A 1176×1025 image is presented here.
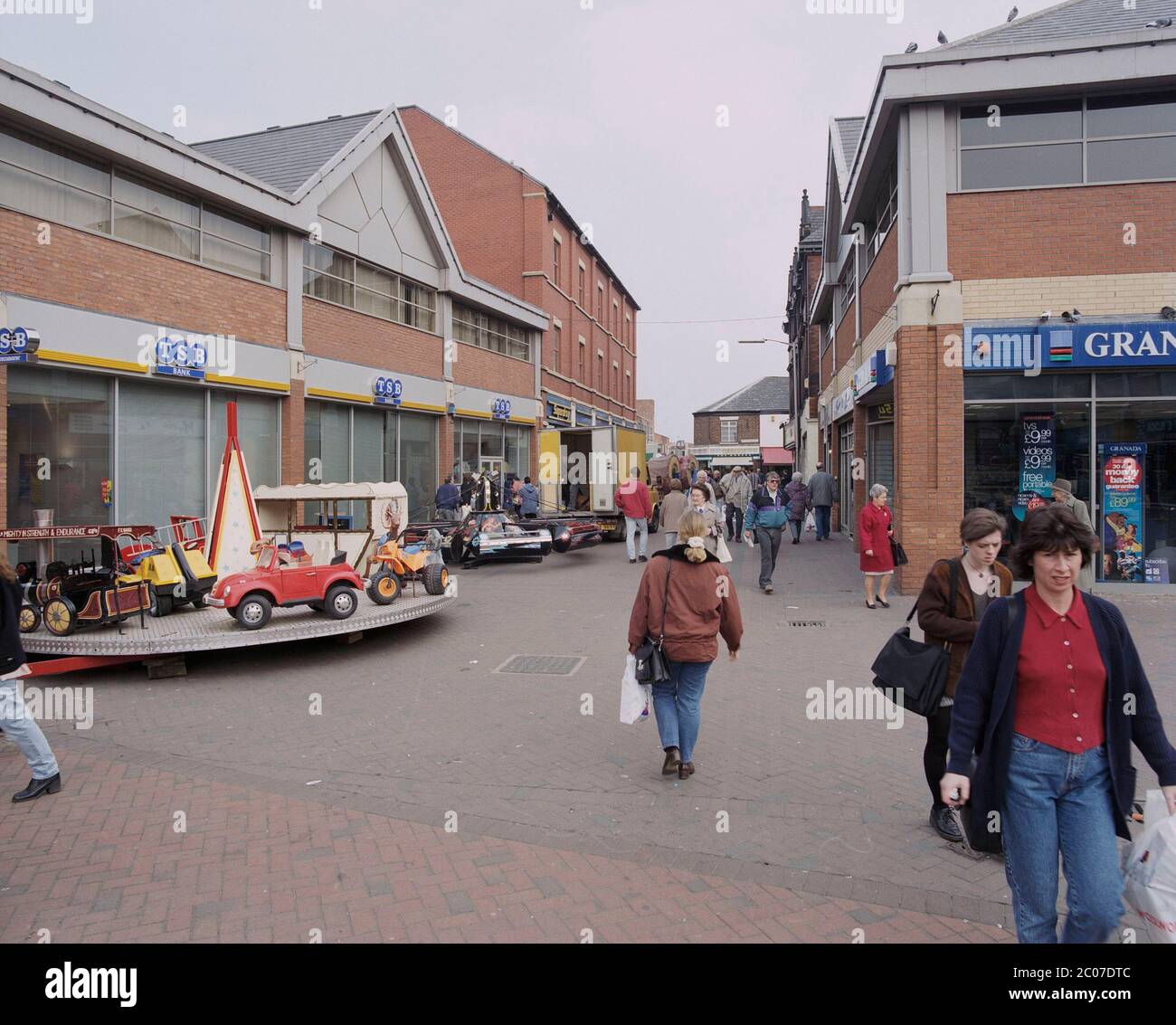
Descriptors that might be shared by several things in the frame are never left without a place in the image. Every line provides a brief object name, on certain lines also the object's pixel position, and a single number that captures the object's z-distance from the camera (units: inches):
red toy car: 326.0
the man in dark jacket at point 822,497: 843.4
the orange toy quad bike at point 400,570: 389.1
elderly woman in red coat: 441.7
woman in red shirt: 104.3
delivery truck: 930.1
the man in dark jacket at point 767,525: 514.0
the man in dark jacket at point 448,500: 797.9
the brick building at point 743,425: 2876.5
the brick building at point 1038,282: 456.4
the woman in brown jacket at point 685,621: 198.5
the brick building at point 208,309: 463.5
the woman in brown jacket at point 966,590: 158.1
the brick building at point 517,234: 1201.4
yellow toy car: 343.3
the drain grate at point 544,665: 321.7
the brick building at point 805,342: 1414.9
